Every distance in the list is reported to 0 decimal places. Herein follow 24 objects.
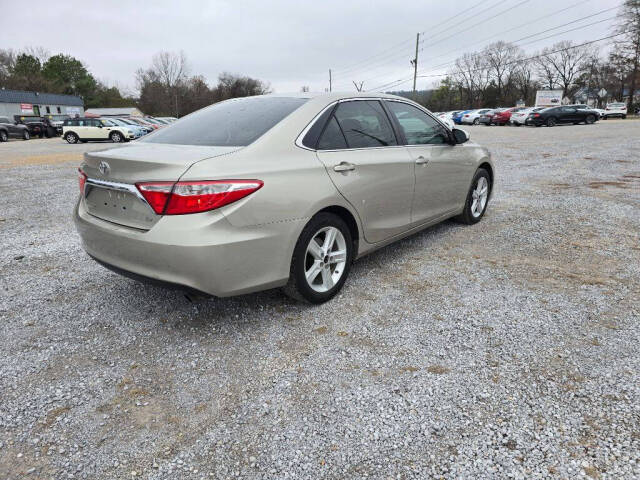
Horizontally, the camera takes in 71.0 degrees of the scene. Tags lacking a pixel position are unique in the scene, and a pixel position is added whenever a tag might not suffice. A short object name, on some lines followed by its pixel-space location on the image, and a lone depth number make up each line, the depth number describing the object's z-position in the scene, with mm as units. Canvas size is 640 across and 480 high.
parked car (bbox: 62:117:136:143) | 25125
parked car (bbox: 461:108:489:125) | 40562
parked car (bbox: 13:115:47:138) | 31970
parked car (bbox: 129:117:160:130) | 29319
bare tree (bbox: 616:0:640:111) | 53075
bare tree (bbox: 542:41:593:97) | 79688
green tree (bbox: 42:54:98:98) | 82562
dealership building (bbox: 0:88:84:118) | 58712
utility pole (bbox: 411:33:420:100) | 59656
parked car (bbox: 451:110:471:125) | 42844
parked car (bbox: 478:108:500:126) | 36906
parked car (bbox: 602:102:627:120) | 44125
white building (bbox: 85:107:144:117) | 75200
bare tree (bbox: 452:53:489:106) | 87562
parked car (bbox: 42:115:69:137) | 34188
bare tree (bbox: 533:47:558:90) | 82875
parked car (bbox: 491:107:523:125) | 35288
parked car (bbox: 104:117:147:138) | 25306
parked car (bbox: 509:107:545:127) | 31447
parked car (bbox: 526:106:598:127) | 30359
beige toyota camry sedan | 2568
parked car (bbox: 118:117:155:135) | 26416
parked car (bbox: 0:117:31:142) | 28547
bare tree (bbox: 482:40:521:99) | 85500
